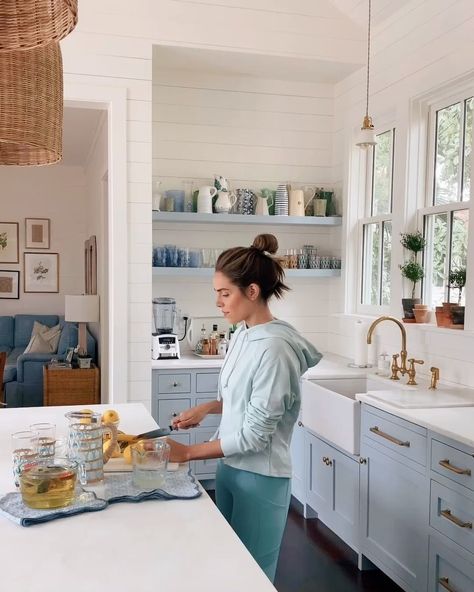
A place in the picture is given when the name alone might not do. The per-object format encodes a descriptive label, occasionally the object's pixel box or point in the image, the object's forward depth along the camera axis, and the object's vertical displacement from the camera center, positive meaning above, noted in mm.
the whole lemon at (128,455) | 1861 -508
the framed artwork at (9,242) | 8469 +405
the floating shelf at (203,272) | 4473 +34
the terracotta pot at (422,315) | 3785 -204
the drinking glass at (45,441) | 1710 -446
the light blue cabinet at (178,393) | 4219 -744
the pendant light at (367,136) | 3543 +770
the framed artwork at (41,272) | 8555 +30
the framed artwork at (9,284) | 8500 -130
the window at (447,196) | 3594 +469
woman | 1851 -365
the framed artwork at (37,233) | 8516 +532
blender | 4418 -390
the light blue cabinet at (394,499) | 2715 -963
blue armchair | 6508 -982
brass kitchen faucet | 3598 -450
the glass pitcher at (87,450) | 1702 -451
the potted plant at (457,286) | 3436 -34
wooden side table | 5914 -997
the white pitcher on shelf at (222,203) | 4582 +508
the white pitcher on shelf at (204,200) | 4527 +521
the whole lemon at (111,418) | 2066 -449
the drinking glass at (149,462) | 1683 -473
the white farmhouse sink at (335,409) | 3246 -691
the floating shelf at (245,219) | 4434 +402
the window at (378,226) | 4402 +358
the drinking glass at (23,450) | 1672 -460
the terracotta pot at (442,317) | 3500 -202
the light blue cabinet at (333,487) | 3301 -1115
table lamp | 5996 -311
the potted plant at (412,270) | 3844 +53
